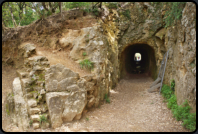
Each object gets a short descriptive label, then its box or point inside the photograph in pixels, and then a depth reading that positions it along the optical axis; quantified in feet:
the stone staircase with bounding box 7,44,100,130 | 17.63
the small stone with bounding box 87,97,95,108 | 23.26
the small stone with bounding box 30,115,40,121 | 17.03
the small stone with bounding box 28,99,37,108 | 18.13
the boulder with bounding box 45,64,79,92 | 20.18
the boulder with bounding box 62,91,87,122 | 19.00
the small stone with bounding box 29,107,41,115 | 17.58
